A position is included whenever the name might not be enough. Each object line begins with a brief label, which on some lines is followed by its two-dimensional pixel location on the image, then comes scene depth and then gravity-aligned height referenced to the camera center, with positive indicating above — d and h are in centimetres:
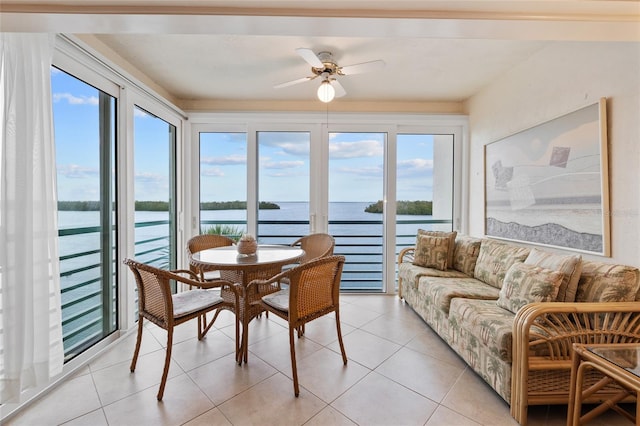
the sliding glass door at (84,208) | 199 +1
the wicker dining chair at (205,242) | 280 -35
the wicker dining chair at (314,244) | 305 -39
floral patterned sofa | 150 -71
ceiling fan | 220 +119
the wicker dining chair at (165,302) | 172 -68
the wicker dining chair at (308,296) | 178 -61
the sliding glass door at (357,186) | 372 +32
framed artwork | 190 +21
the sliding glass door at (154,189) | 282 +23
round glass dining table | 202 -42
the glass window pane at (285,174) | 372 +48
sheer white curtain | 147 -5
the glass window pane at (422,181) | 374 +39
